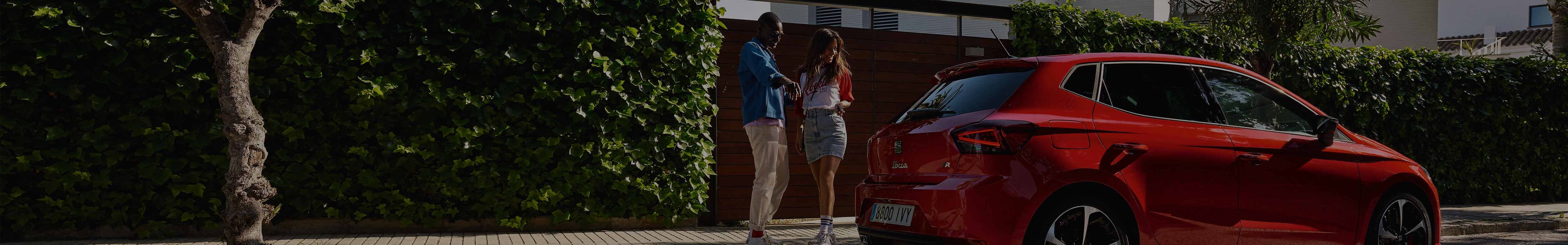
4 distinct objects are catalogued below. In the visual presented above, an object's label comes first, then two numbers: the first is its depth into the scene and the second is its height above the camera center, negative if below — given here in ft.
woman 19.08 -0.07
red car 13.32 -0.81
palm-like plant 26.50 +2.39
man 18.95 -0.11
